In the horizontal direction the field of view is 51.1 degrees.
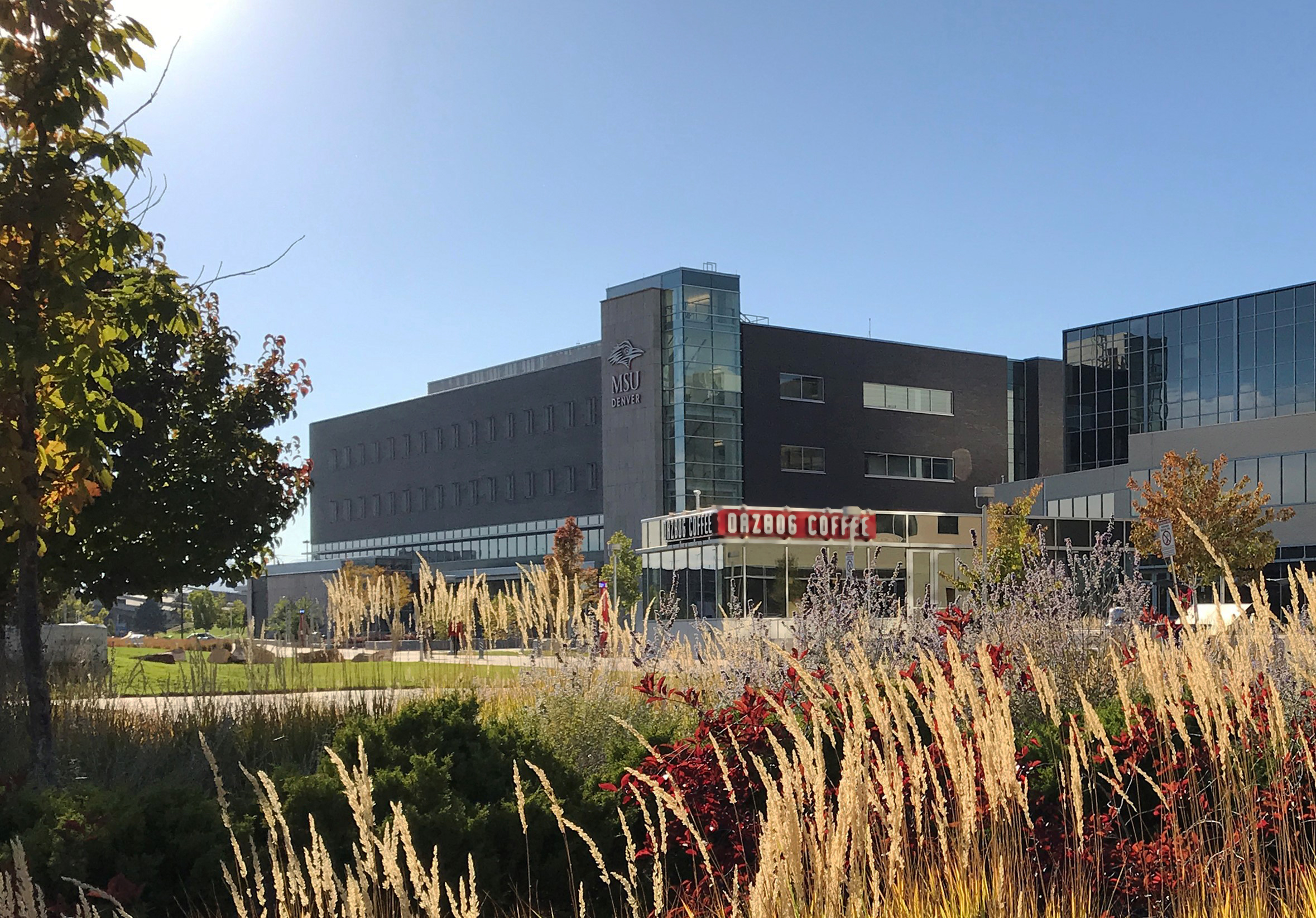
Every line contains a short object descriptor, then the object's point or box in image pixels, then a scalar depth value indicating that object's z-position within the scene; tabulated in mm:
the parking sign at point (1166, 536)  17828
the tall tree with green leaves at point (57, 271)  7488
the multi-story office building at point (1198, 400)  55281
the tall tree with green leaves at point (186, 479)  12148
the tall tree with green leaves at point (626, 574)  49000
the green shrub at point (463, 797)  6141
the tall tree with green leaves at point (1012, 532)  40500
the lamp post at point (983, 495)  38428
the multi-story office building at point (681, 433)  63344
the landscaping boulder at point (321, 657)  11023
